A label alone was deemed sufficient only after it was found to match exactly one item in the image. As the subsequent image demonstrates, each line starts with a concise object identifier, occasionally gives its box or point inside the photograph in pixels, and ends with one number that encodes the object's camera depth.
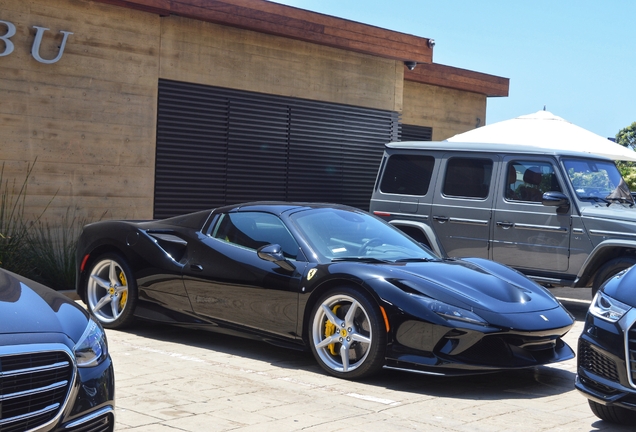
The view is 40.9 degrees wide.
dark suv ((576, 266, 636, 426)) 4.68
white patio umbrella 13.19
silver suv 9.42
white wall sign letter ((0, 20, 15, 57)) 10.55
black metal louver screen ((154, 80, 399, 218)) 12.66
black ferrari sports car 5.99
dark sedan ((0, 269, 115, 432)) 3.28
